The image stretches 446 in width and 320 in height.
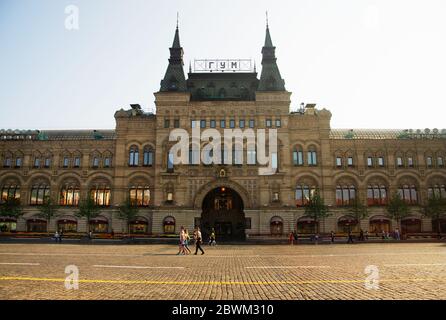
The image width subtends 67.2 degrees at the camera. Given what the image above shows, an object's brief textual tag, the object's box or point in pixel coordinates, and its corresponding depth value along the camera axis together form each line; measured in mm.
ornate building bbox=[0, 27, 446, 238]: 49562
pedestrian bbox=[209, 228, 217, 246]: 37438
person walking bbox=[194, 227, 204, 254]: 25933
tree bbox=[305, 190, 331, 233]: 46406
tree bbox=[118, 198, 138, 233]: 47781
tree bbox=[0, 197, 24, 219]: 48269
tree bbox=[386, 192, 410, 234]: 47125
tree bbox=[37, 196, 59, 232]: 49219
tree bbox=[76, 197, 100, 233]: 48000
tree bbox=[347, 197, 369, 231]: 47969
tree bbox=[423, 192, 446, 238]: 47000
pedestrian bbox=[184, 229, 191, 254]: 26828
